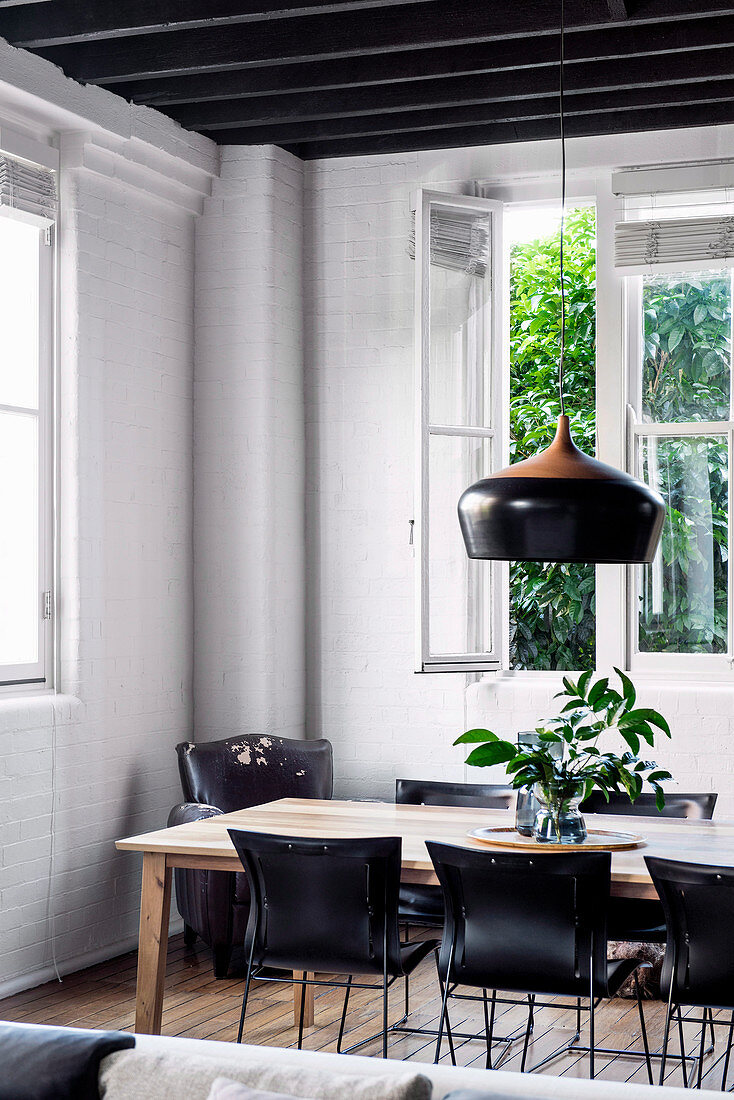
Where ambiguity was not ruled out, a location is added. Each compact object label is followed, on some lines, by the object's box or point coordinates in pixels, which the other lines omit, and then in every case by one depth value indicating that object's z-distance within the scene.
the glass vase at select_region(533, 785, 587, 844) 3.74
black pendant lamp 2.93
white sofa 2.01
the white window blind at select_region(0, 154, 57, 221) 4.84
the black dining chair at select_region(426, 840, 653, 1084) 3.28
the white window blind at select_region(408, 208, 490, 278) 5.70
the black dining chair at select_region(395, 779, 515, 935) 4.34
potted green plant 3.67
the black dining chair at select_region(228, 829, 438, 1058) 3.44
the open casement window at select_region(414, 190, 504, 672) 5.69
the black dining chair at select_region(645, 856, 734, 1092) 3.17
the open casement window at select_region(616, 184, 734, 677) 5.56
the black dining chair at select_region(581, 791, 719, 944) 4.06
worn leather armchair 4.95
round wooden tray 3.67
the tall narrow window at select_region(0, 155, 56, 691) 4.90
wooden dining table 3.55
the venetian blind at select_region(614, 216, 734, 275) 5.52
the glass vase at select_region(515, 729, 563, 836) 3.84
